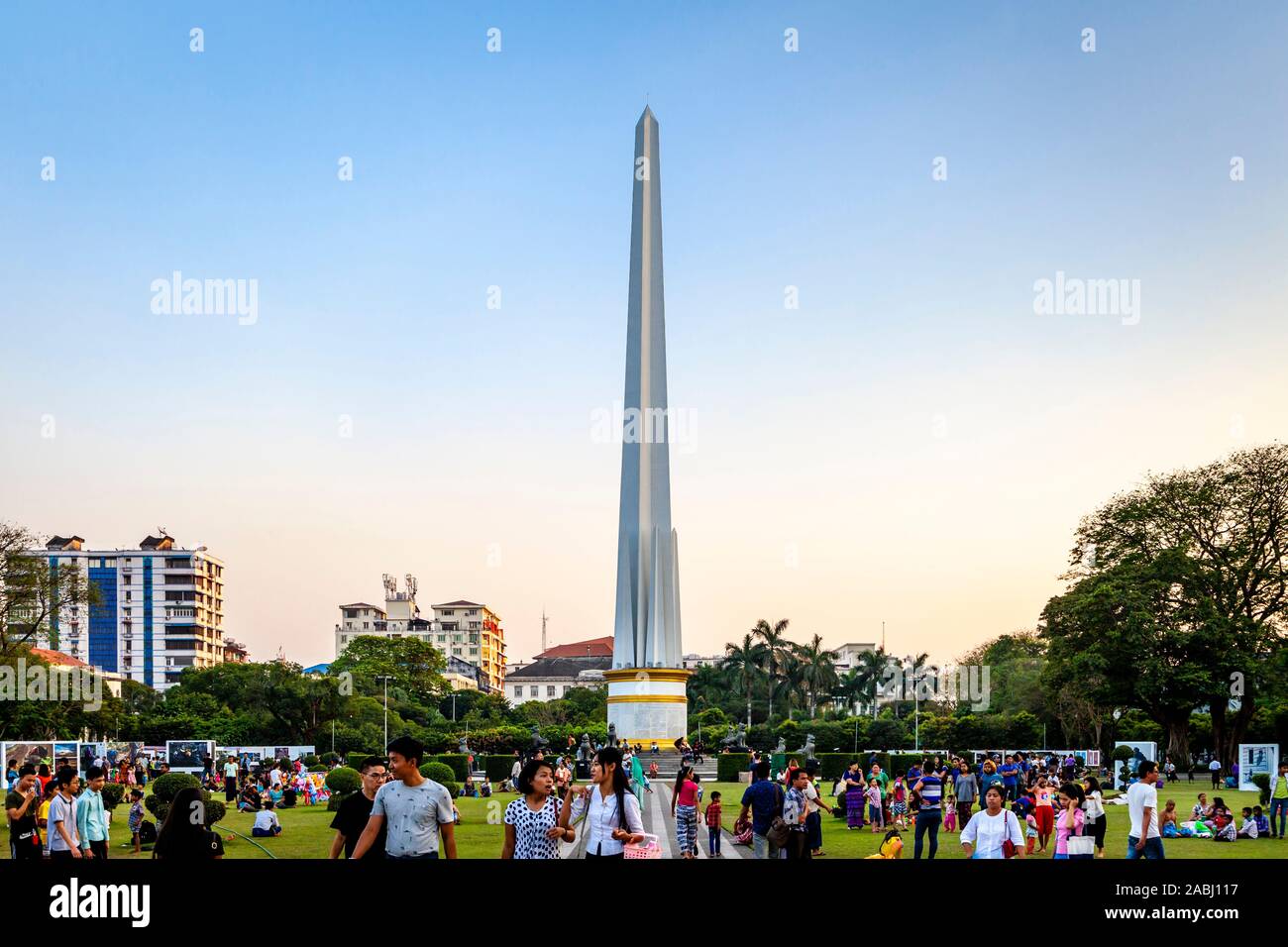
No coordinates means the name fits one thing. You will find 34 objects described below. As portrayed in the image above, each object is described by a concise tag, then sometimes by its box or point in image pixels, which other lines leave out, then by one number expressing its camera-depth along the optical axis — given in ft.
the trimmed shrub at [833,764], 167.43
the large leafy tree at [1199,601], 164.04
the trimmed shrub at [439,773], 101.80
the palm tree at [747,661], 328.08
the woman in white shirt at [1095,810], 59.98
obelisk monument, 194.70
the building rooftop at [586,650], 571.28
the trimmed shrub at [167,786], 75.70
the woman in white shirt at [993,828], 41.78
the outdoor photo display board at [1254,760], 118.93
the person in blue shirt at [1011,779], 79.56
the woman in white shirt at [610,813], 29.73
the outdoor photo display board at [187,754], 146.61
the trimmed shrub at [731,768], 162.71
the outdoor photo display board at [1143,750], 150.89
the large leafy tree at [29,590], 152.15
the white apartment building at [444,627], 538.47
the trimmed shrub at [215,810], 62.16
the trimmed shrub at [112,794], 89.55
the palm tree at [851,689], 360.07
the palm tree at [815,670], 330.95
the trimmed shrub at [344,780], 103.30
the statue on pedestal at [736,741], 194.47
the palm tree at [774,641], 328.70
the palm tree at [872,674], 364.99
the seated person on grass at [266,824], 77.57
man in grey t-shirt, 27.71
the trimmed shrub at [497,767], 164.23
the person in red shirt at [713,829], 65.82
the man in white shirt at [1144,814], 41.39
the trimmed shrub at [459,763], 158.30
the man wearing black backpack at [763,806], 47.34
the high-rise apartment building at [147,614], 444.55
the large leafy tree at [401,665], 294.25
